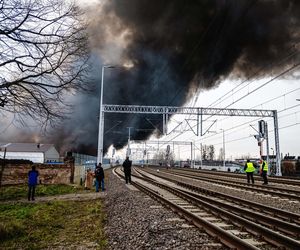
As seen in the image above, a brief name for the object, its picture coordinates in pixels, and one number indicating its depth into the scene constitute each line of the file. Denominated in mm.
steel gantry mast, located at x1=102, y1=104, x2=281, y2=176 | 32656
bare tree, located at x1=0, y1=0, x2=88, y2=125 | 8195
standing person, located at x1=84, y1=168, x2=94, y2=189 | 19219
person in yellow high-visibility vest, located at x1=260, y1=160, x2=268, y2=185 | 19969
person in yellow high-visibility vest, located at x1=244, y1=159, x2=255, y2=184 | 20578
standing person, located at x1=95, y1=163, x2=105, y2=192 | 17631
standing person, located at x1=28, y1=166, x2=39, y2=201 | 14609
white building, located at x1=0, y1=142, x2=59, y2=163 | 54141
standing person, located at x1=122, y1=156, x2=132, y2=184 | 20297
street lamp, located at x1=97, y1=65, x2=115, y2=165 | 31047
